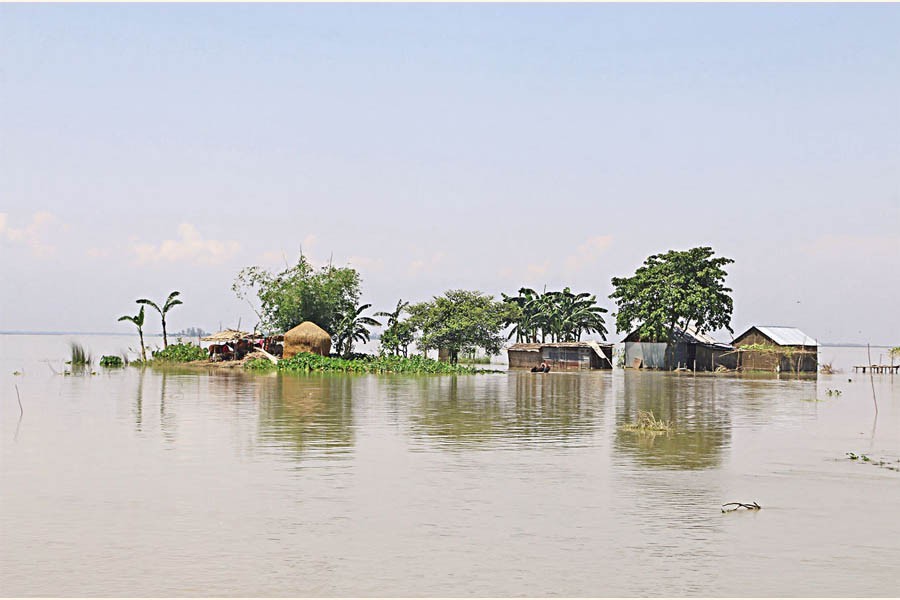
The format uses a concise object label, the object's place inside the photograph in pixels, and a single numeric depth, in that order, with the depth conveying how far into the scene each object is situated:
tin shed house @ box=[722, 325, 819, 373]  56.03
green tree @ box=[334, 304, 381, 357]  54.22
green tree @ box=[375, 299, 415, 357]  54.03
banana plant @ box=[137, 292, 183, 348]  50.59
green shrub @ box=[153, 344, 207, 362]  50.59
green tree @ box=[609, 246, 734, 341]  54.09
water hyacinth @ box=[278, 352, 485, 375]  46.19
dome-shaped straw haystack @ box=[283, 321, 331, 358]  48.16
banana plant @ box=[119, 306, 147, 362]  50.19
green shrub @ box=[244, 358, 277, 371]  47.00
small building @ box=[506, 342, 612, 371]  57.28
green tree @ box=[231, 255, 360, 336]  52.53
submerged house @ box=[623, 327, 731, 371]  56.56
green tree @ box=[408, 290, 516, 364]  53.53
